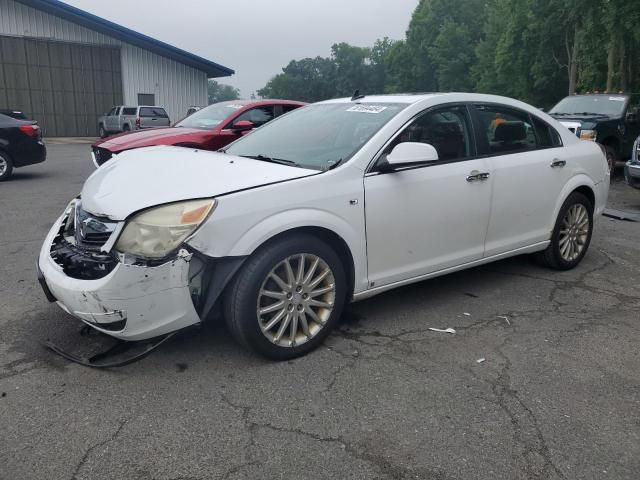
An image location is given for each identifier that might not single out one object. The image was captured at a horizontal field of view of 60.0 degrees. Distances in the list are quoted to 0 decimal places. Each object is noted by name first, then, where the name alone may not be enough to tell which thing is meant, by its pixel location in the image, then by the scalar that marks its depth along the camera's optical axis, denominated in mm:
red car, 8375
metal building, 27125
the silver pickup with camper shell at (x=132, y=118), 26219
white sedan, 2971
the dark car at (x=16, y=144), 10797
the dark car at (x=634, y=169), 8531
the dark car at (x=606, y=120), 11352
